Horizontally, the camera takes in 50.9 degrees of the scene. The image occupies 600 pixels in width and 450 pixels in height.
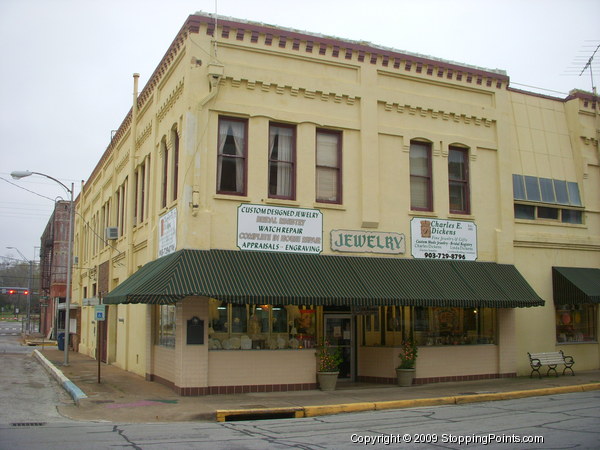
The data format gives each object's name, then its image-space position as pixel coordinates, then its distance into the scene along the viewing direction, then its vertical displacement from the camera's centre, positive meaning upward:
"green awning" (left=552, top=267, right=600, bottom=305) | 20.05 +0.76
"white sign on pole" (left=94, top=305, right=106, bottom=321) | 19.20 -0.07
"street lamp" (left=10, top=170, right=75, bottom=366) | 25.84 +2.14
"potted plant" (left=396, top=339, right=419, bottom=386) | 17.67 -1.55
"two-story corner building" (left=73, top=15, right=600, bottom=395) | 16.20 +2.74
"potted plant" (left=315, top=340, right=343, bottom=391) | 16.62 -1.51
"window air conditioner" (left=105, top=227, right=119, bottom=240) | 26.14 +3.20
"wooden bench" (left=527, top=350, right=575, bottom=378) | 19.23 -1.58
